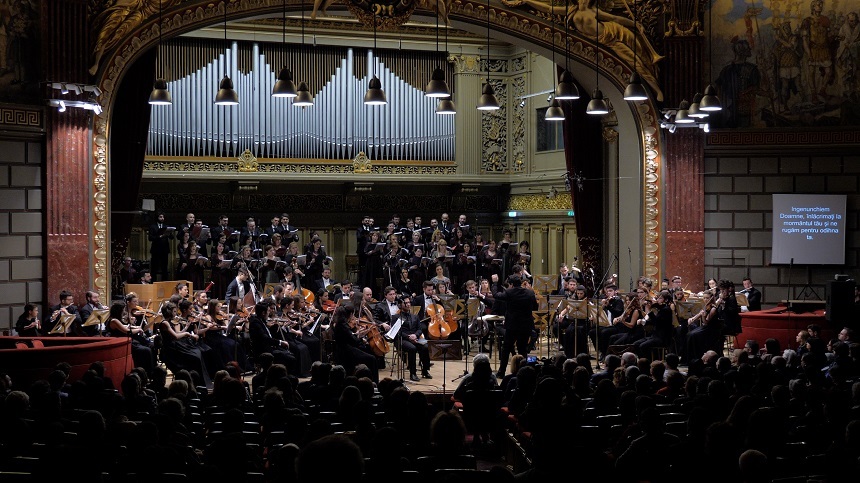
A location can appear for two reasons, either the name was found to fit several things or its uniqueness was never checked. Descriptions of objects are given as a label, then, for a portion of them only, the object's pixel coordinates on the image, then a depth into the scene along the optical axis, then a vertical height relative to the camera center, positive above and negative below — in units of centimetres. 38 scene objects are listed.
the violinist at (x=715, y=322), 1435 -126
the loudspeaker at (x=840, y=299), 1338 -84
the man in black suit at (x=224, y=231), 1862 +20
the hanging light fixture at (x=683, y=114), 1404 +191
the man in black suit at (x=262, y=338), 1313 -137
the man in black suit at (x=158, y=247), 1855 -13
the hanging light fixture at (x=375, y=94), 1167 +183
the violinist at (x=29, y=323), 1255 -112
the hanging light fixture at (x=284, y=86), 1099 +182
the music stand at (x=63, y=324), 1233 -111
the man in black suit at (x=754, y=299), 1603 -100
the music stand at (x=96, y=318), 1253 -104
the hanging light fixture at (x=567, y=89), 1210 +196
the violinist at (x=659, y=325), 1397 -126
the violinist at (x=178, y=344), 1258 -141
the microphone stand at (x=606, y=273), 1407 -63
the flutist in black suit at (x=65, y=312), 1311 -104
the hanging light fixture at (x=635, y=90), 1242 +200
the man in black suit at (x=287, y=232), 1944 +18
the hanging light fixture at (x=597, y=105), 1298 +190
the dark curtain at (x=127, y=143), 1606 +169
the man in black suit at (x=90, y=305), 1366 -95
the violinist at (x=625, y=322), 1451 -128
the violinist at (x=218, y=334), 1321 -133
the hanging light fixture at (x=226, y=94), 1112 +174
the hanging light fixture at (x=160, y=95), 1148 +180
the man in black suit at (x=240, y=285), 1532 -73
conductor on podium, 1370 -102
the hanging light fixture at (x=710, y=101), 1287 +192
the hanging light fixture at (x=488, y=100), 1271 +192
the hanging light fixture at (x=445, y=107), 1328 +191
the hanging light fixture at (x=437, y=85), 1157 +192
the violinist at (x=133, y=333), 1240 -127
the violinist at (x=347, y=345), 1310 -147
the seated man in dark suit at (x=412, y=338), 1382 -146
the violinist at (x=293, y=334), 1370 -138
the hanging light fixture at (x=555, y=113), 1424 +196
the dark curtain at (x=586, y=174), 1877 +134
